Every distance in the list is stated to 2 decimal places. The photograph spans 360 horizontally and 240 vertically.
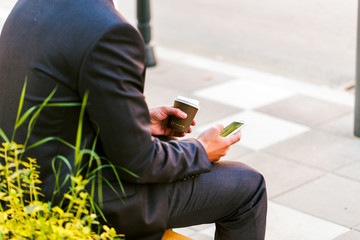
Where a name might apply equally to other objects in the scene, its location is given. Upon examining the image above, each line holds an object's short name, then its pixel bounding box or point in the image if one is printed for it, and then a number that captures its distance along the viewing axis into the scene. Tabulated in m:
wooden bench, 2.72
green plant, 2.14
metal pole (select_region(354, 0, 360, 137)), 4.85
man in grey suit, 2.24
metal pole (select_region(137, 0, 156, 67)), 6.89
